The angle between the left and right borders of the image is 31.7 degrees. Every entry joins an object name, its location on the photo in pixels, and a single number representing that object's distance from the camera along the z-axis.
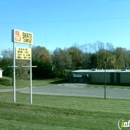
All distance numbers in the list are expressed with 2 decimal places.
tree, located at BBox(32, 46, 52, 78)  66.75
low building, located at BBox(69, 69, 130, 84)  48.69
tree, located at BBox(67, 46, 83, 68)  77.00
